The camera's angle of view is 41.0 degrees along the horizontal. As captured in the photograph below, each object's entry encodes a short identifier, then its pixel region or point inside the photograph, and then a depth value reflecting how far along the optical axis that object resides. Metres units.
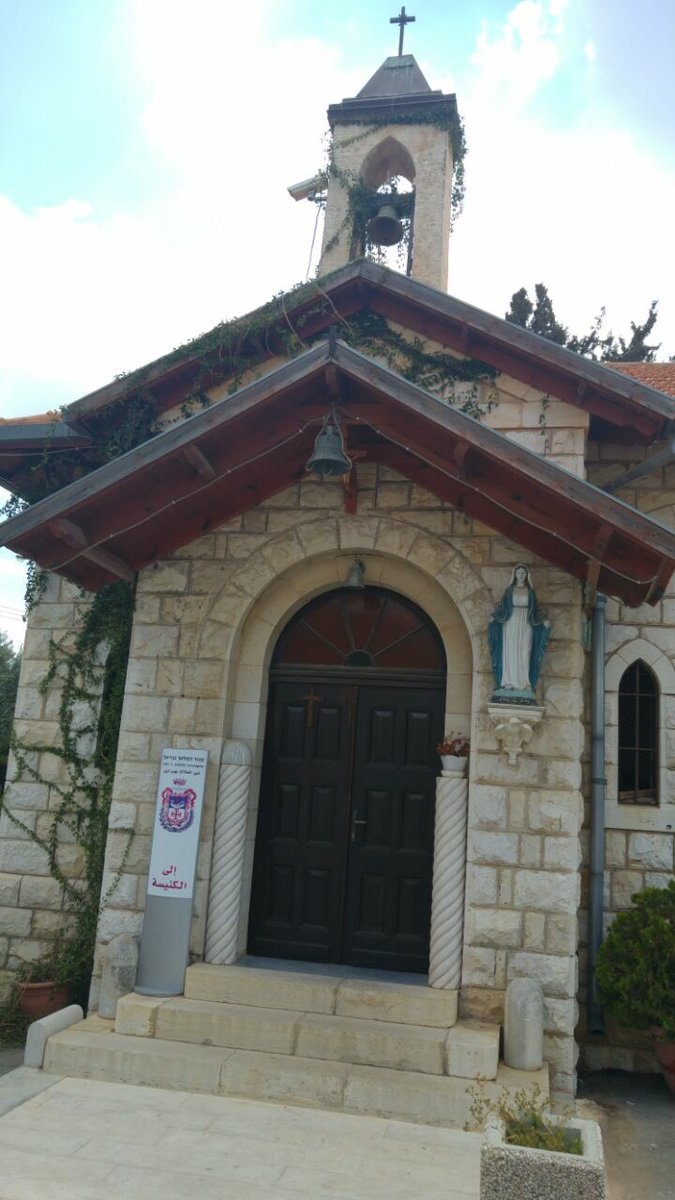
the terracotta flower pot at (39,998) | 7.22
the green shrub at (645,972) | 6.46
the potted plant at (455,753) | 6.73
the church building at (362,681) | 6.12
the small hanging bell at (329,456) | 6.00
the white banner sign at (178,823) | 6.81
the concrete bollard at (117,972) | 6.53
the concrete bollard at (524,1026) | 5.86
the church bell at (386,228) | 9.18
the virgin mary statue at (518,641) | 6.41
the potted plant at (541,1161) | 3.78
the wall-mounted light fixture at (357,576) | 7.35
